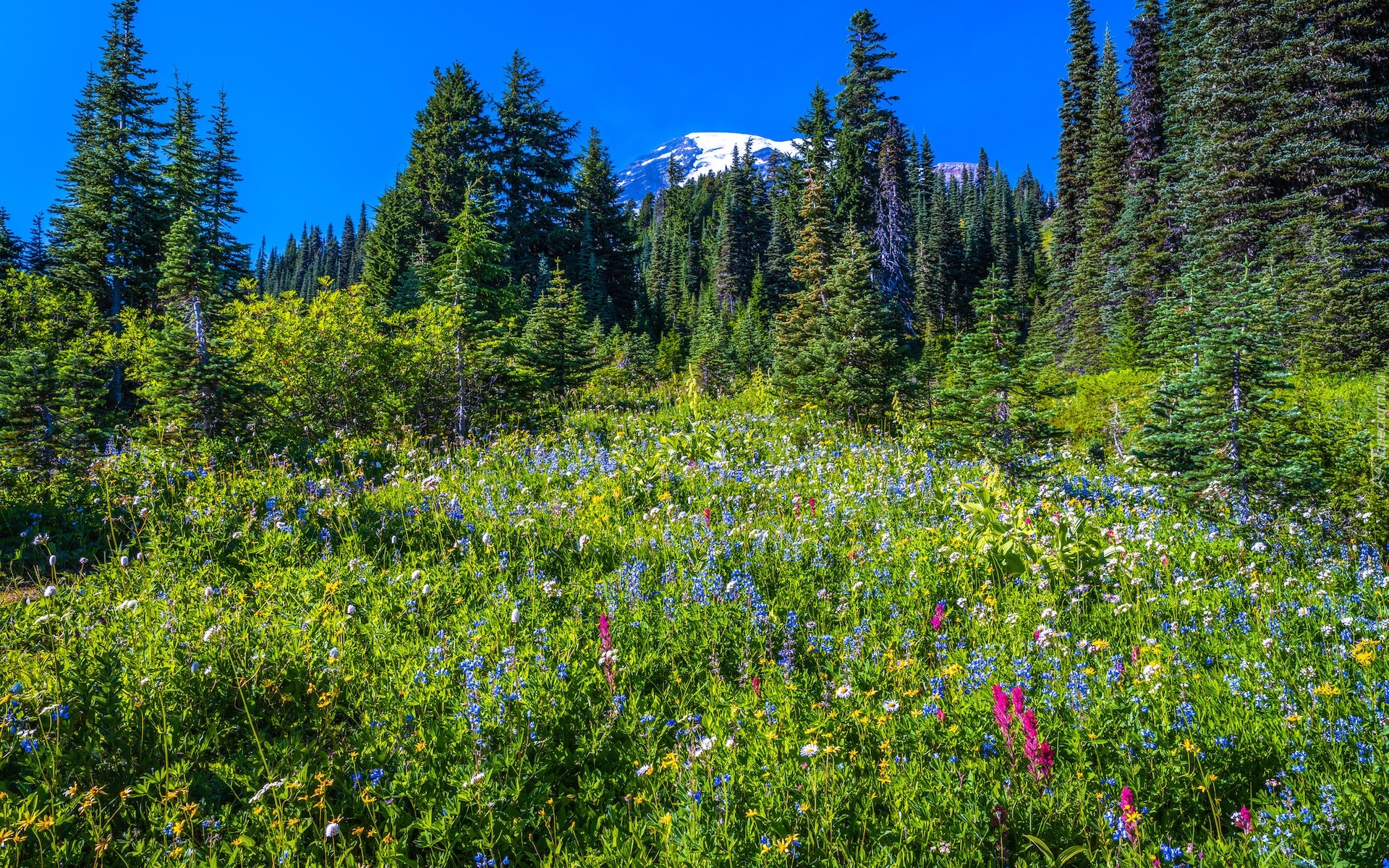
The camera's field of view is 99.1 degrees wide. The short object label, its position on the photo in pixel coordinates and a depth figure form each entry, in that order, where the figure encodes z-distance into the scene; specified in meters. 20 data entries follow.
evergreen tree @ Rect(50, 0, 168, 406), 23.64
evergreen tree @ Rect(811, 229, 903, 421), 11.93
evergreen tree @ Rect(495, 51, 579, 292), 36.38
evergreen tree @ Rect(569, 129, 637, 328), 42.69
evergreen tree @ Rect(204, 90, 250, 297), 33.89
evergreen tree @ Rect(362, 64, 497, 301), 35.12
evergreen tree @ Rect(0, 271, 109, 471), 11.35
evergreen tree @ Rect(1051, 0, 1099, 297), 45.44
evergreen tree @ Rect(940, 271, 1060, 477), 7.88
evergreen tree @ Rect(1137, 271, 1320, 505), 6.30
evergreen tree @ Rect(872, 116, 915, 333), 31.39
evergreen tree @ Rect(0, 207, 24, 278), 30.98
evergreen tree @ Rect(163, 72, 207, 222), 29.75
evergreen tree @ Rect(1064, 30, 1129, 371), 35.75
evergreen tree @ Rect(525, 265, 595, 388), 14.71
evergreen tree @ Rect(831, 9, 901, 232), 27.42
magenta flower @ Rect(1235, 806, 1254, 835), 2.21
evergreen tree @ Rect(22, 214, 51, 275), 32.56
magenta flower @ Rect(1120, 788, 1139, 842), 2.12
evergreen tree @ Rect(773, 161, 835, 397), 14.87
